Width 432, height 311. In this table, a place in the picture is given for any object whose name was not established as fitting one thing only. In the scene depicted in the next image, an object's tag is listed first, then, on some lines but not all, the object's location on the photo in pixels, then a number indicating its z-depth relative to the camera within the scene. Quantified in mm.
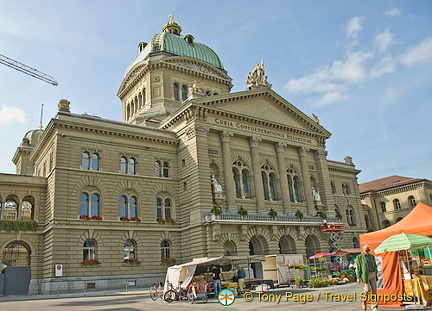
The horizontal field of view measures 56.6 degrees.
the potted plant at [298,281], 29094
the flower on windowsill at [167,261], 39281
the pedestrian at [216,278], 24234
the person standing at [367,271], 14172
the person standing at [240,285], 25109
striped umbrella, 14627
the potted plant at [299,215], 44406
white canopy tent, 23953
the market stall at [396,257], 15453
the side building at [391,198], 68875
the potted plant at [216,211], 37756
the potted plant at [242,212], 39688
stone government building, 36031
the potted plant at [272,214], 41906
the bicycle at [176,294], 23280
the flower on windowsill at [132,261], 37125
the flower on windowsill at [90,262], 34812
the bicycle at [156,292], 25141
